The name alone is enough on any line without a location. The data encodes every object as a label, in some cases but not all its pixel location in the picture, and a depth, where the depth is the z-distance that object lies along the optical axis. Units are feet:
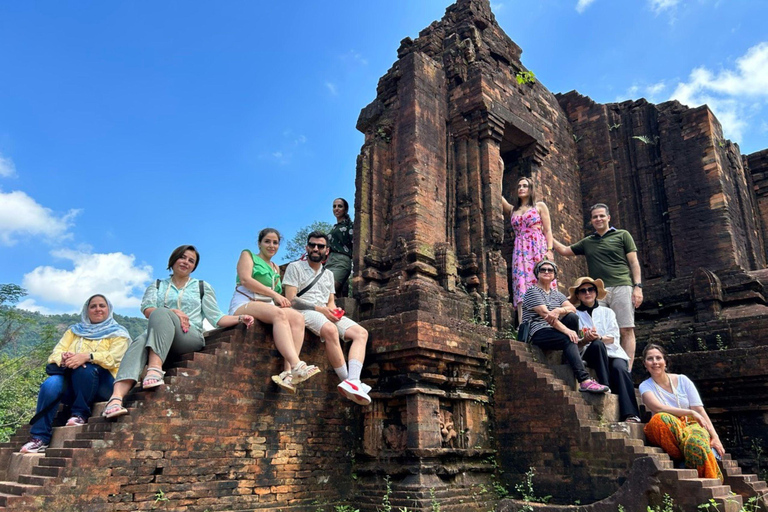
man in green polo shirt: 25.59
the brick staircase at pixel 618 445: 17.42
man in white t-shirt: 20.85
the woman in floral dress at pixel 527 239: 27.91
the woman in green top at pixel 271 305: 19.56
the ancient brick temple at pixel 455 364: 17.89
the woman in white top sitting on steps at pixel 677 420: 18.72
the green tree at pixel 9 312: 68.90
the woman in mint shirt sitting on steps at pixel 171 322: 17.89
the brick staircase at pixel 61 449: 15.49
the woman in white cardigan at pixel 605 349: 22.12
